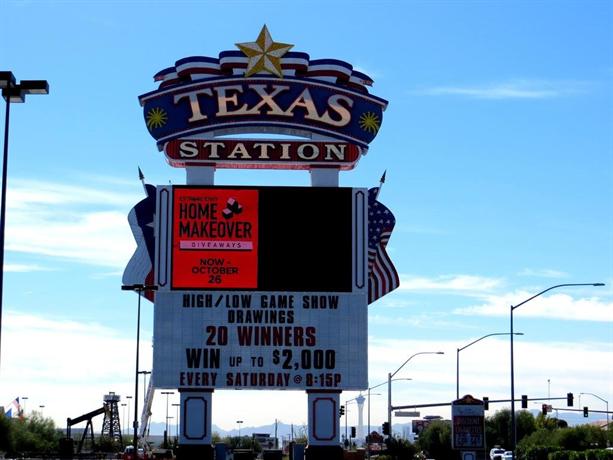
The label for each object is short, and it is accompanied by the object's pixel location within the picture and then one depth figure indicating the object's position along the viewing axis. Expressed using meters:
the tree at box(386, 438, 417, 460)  86.04
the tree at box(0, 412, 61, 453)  112.62
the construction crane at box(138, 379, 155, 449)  62.78
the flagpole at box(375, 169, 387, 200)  56.97
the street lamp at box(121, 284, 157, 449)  52.22
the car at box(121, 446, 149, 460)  73.01
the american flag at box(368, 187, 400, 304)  54.84
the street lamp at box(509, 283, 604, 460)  55.62
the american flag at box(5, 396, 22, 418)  119.37
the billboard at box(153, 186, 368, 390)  51.00
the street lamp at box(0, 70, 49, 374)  30.80
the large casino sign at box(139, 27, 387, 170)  53.28
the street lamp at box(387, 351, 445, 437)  83.69
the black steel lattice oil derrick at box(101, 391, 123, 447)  134.25
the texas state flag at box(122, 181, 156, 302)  54.66
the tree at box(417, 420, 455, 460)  124.69
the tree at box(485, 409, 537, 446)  140.50
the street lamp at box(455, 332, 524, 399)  79.44
